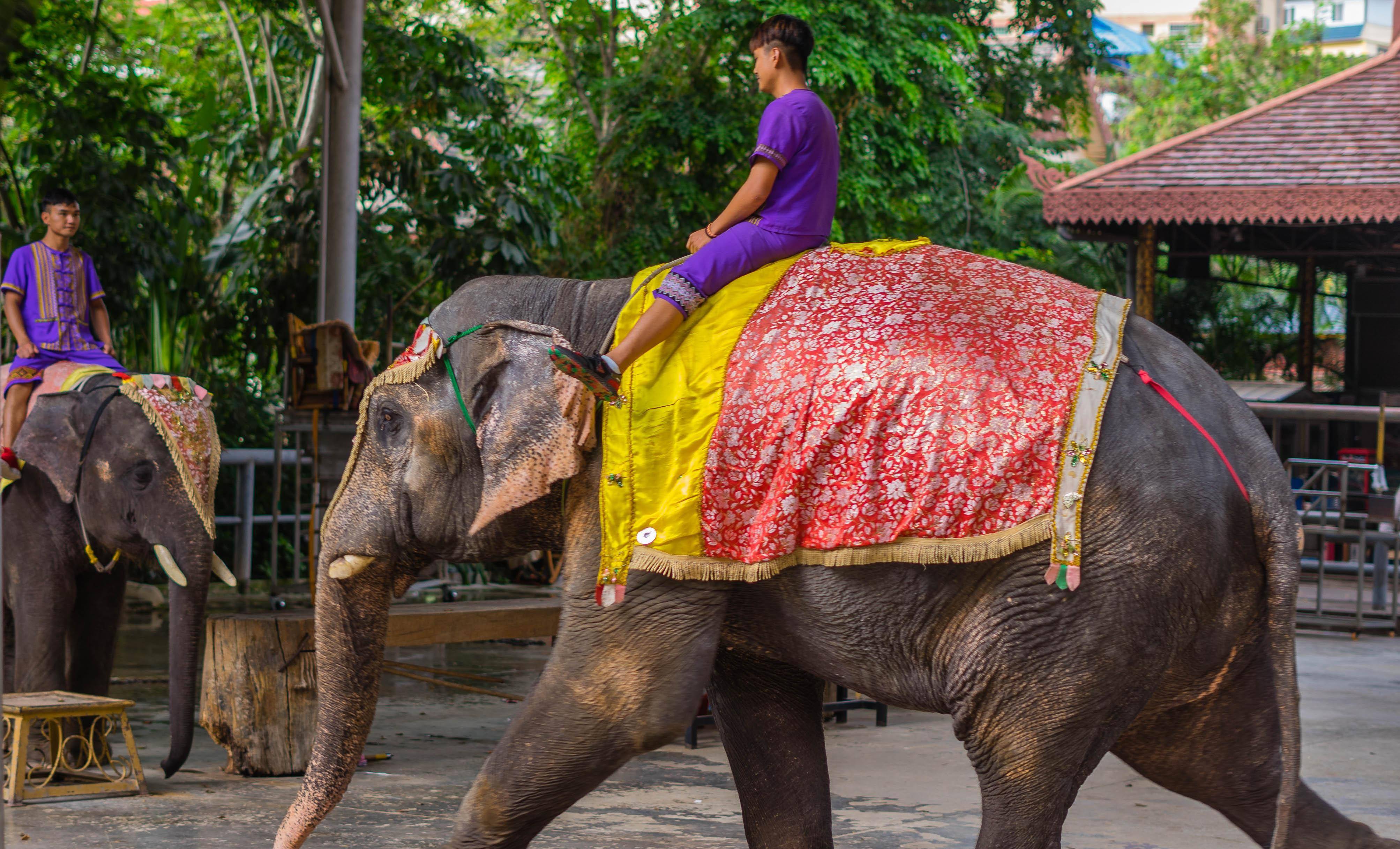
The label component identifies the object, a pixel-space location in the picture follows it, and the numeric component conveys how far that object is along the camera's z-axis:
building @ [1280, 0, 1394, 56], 65.50
